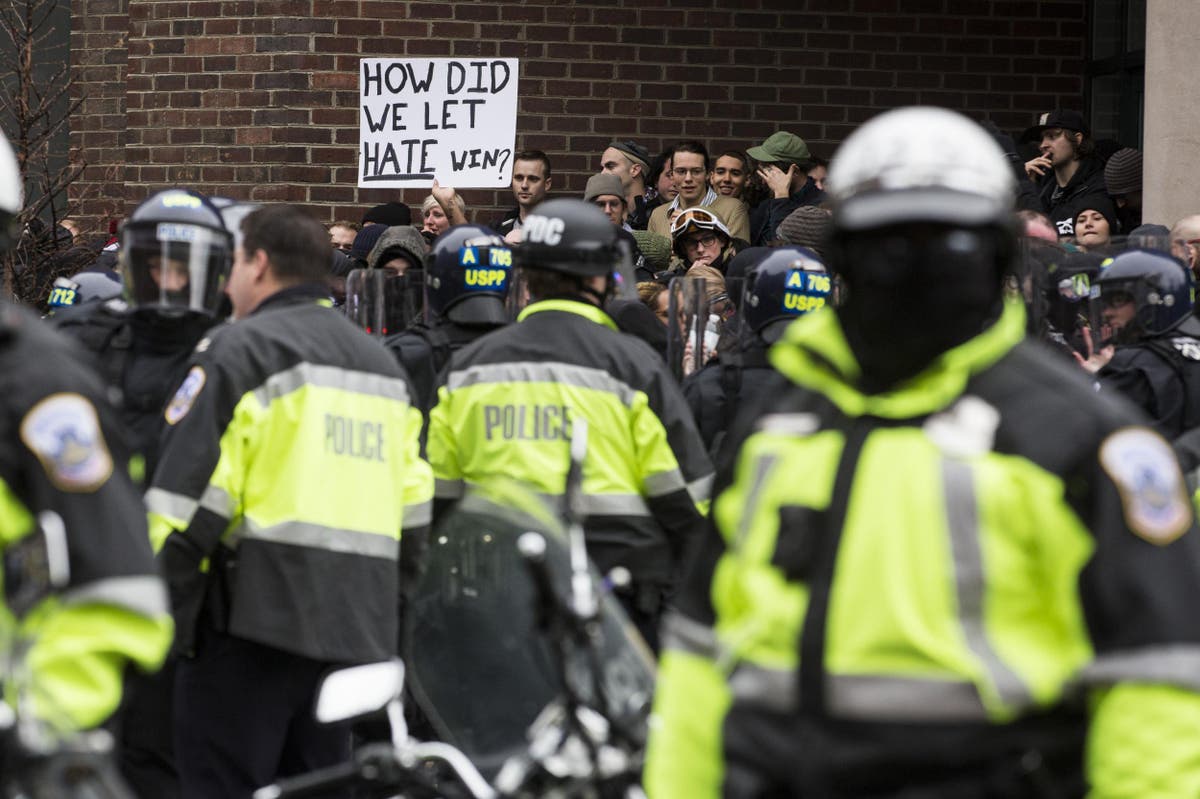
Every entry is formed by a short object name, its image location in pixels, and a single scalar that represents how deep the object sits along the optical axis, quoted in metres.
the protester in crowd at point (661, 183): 23.89
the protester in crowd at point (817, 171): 24.58
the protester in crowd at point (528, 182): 23.61
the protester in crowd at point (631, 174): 24.61
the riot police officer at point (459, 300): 15.91
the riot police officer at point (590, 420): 12.34
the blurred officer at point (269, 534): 10.71
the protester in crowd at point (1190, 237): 17.30
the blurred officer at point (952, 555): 5.09
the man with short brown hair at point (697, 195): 23.09
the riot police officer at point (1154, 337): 14.23
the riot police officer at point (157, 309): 11.75
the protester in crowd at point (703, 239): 21.23
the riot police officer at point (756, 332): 14.55
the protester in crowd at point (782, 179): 23.53
